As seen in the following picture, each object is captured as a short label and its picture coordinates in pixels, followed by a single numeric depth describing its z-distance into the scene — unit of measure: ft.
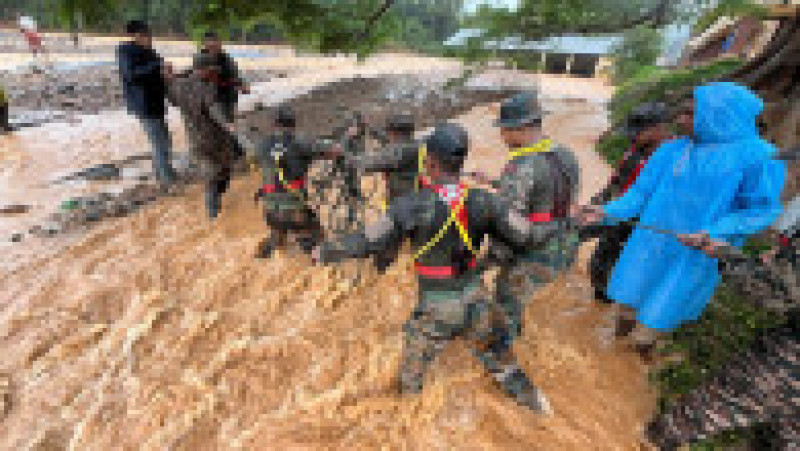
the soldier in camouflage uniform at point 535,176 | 7.48
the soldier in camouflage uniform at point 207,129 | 15.38
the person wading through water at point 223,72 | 17.28
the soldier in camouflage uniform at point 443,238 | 6.78
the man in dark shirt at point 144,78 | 16.12
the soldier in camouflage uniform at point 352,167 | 13.78
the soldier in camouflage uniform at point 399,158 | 11.48
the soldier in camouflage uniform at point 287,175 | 12.19
